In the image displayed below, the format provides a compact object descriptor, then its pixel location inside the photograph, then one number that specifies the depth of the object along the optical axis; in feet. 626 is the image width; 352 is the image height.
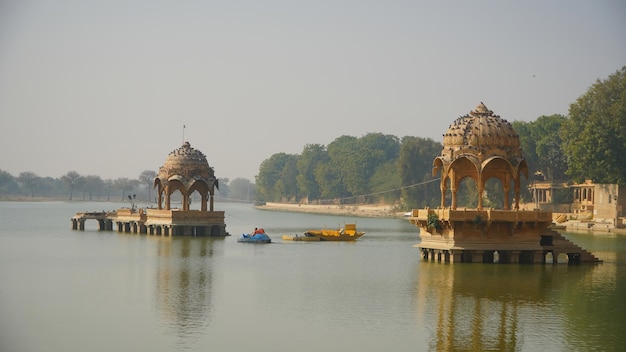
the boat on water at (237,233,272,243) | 278.67
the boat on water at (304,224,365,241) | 291.17
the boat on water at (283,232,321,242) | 291.58
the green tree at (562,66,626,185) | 358.43
